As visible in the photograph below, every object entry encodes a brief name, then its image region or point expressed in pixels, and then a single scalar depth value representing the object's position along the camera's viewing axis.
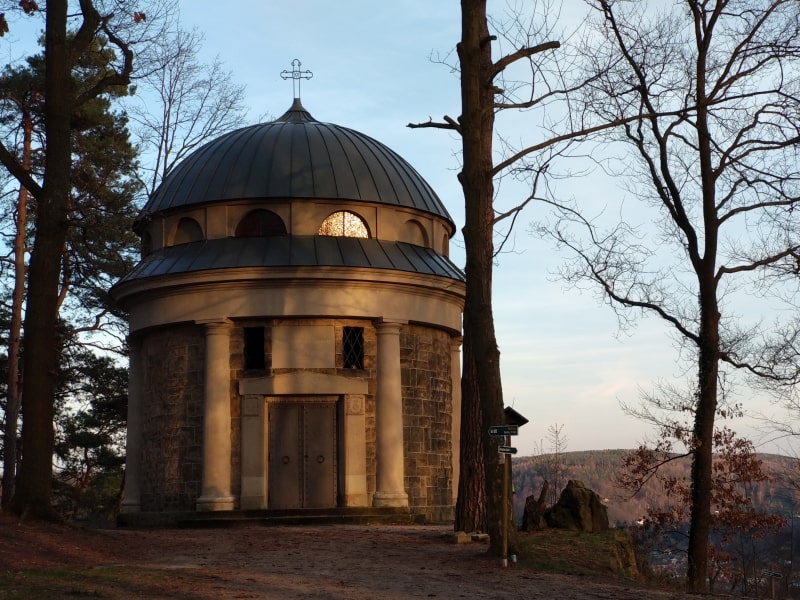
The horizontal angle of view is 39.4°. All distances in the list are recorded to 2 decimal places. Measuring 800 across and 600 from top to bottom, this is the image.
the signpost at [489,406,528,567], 13.44
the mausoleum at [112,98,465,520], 22.75
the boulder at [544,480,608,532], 16.95
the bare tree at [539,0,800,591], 18.62
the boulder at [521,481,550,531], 16.75
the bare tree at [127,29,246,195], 30.28
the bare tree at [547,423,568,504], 22.20
